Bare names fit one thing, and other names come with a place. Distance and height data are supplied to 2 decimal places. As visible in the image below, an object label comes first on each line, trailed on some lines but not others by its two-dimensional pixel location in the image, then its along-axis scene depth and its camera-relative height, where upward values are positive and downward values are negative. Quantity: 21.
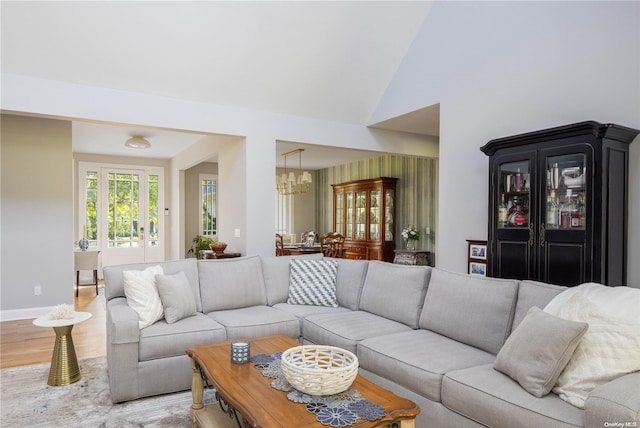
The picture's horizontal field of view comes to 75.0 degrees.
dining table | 7.32 -0.73
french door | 8.20 -0.07
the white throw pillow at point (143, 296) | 3.02 -0.65
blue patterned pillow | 3.86 -0.70
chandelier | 7.33 +0.44
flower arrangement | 7.32 -0.46
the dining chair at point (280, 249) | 7.09 -0.69
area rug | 2.51 -1.29
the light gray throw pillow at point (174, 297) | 3.14 -0.68
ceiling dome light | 6.75 +1.08
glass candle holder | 2.24 -0.78
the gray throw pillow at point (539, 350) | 1.85 -0.67
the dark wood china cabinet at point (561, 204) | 2.96 +0.03
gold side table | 3.00 -1.08
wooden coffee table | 1.64 -0.83
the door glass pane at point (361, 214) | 8.39 -0.12
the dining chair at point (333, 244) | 7.38 -0.64
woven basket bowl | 1.77 -0.73
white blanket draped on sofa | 1.75 -0.60
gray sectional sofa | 1.87 -0.86
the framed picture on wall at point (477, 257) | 4.16 -0.50
